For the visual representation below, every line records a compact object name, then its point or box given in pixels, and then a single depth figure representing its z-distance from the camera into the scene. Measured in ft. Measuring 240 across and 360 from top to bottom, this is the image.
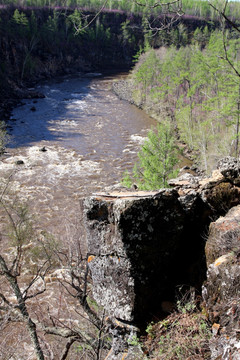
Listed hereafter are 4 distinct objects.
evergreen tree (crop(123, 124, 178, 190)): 62.90
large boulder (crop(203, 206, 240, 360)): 15.78
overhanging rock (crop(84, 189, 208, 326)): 23.09
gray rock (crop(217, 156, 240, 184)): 27.09
